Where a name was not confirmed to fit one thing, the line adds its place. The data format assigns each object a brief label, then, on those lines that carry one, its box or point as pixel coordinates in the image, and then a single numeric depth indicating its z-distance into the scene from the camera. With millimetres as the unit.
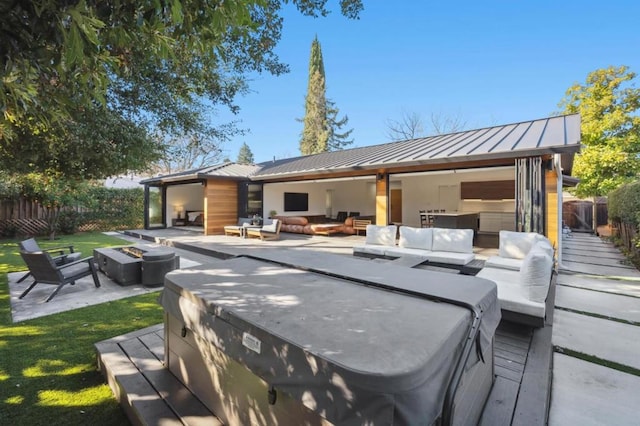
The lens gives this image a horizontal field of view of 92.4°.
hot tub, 1148
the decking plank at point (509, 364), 2611
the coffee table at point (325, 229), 11891
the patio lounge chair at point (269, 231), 10812
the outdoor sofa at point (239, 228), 11412
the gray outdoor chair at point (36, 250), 5350
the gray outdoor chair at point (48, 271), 4559
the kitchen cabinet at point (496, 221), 11641
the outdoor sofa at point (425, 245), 5719
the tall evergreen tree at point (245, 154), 47188
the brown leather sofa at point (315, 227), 11969
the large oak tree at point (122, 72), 1532
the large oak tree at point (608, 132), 13148
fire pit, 5336
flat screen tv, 14720
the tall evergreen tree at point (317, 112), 28984
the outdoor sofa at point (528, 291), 3221
